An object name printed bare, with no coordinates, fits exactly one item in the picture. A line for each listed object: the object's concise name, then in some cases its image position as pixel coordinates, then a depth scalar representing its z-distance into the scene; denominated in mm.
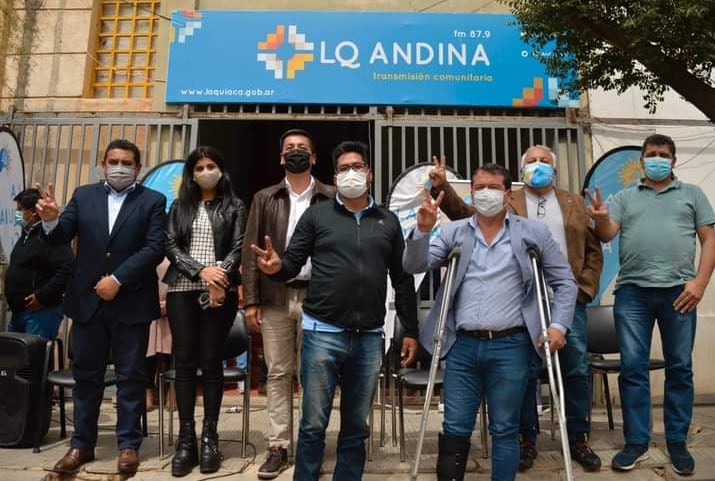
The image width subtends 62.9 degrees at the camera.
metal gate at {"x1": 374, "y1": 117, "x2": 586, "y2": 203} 6312
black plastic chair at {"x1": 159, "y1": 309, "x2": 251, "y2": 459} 4047
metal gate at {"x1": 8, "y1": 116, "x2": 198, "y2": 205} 6477
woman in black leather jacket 3641
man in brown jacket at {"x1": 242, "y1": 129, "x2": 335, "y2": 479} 3695
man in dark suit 3699
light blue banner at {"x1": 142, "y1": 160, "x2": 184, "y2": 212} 6180
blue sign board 6352
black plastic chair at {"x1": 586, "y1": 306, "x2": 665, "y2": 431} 4992
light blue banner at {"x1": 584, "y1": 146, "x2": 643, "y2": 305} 6055
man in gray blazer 2895
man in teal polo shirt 3588
